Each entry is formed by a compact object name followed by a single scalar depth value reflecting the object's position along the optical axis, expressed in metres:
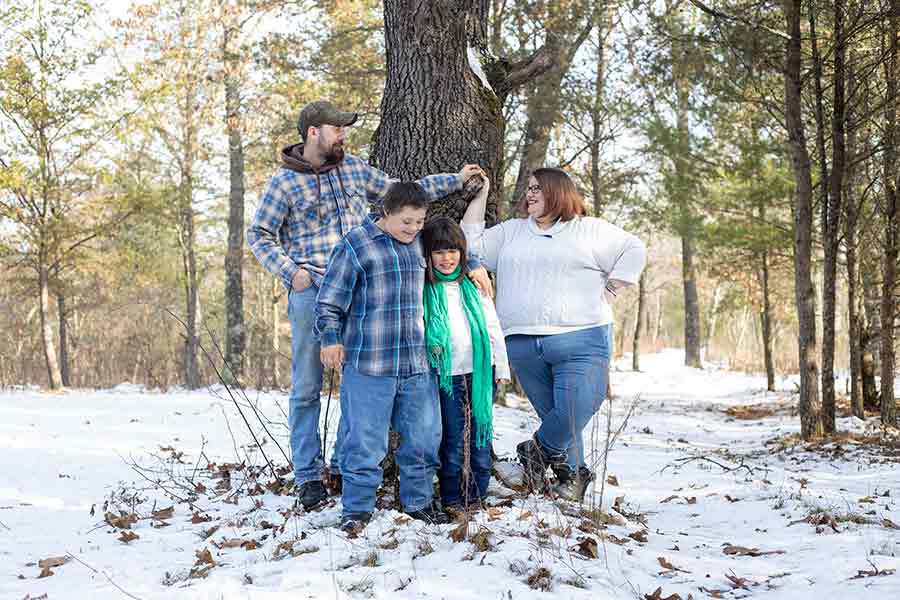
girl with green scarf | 3.98
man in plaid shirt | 4.22
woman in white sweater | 4.33
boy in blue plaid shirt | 3.81
